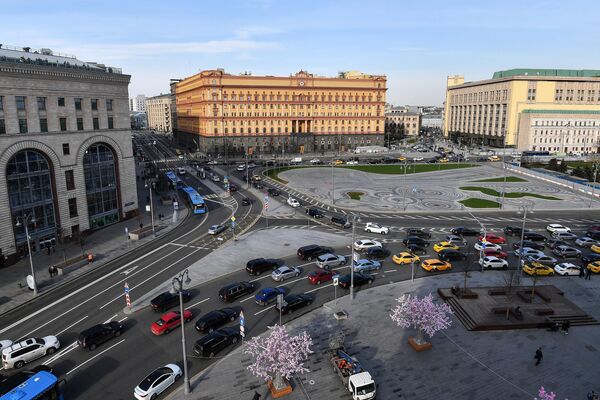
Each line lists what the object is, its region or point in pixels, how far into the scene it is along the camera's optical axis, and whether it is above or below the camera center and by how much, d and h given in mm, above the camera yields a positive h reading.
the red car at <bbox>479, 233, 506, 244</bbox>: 56812 -15641
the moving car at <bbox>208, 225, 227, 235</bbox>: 61019 -15297
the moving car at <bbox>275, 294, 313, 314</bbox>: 36750 -15926
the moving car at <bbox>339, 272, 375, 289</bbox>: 41906 -15849
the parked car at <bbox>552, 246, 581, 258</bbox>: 51628 -15852
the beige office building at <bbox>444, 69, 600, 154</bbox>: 161875 +7163
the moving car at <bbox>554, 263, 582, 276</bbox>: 46281 -16172
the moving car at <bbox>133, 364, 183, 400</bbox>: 25328 -16184
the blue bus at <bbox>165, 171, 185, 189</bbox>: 98012 -13109
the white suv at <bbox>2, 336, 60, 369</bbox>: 28781 -16084
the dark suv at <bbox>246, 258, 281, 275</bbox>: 45500 -15511
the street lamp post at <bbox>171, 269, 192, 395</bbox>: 25664 -15197
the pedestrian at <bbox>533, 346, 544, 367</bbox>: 29328 -16435
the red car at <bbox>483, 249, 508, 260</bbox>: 50562 -15744
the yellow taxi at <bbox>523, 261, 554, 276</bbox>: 46031 -16149
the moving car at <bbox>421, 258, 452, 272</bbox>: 46750 -15818
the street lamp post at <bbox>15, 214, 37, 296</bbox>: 40812 -11394
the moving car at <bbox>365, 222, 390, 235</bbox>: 61344 -15249
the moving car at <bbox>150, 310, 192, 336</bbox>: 33081 -16020
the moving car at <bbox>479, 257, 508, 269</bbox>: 47938 -15923
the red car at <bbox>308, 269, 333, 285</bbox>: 43094 -15771
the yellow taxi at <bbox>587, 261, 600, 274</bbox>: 47025 -16128
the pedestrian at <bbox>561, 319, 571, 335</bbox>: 34031 -16626
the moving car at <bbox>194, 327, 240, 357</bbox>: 30078 -16063
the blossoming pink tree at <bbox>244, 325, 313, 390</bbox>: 24984 -14046
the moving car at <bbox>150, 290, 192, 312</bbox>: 36844 -15764
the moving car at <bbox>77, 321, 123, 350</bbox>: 30906 -15927
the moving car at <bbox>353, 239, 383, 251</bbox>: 53406 -15334
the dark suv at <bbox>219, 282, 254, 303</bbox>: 38631 -15649
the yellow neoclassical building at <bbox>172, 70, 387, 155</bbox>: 152625 +6268
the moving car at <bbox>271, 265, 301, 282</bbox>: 43812 -15751
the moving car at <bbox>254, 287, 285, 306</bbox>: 38250 -15839
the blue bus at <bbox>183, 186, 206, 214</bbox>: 74625 -14025
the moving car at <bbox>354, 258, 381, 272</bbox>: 46156 -15678
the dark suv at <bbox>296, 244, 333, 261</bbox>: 50281 -15360
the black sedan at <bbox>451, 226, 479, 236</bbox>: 60531 -15461
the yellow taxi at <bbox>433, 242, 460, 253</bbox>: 53156 -15582
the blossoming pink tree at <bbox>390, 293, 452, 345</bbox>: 30109 -13977
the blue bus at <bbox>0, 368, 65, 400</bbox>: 22734 -14772
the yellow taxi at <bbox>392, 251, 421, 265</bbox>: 48938 -15702
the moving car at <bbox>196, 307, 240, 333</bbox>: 33219 -15924
